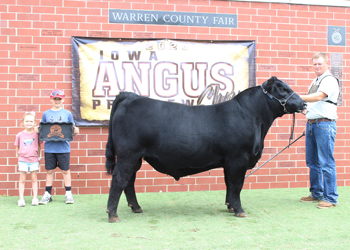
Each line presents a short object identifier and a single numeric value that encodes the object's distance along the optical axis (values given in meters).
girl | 4.37
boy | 4.46
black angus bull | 3.57
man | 4.14
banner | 5.02
